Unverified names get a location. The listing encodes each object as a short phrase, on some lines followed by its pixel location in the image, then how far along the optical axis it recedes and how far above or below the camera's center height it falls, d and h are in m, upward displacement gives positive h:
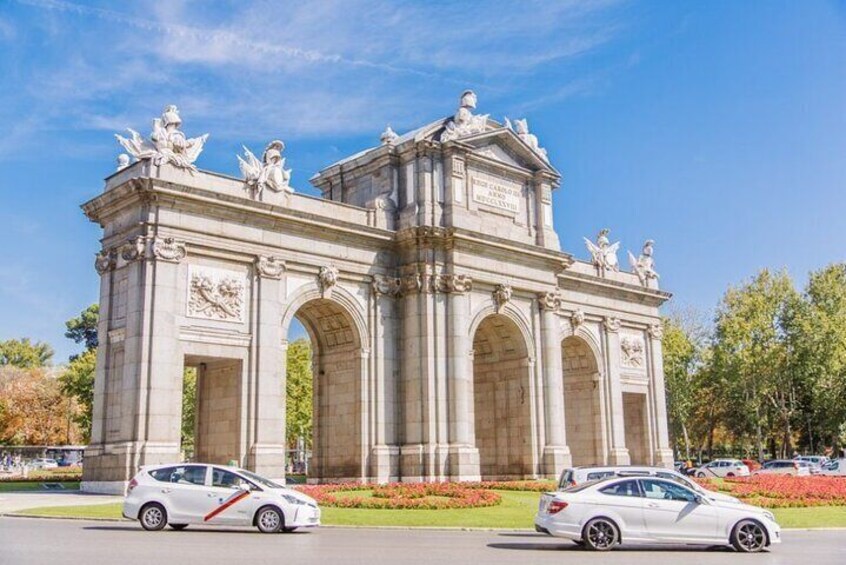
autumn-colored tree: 93.19 +4.54
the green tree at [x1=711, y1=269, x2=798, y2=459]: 68.25 +7.22
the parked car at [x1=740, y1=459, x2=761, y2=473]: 61.46 -1.38
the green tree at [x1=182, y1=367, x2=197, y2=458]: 72.00 +4.12
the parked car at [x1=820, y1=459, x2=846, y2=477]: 56.16 -1.56
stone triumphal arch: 32.91 +6.06
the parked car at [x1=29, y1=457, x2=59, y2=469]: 81.62 -0.80
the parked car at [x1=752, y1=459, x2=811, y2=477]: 54.56 -1.47
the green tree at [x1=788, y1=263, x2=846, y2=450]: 67.31 +7.27
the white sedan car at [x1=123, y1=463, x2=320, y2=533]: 20.28 -1.14
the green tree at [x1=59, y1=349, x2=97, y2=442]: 75.12 +6.05
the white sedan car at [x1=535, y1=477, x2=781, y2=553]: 18.17 -1.53
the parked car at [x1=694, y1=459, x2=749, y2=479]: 55.64 -1.50
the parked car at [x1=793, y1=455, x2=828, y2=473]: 60.38 -1.14
